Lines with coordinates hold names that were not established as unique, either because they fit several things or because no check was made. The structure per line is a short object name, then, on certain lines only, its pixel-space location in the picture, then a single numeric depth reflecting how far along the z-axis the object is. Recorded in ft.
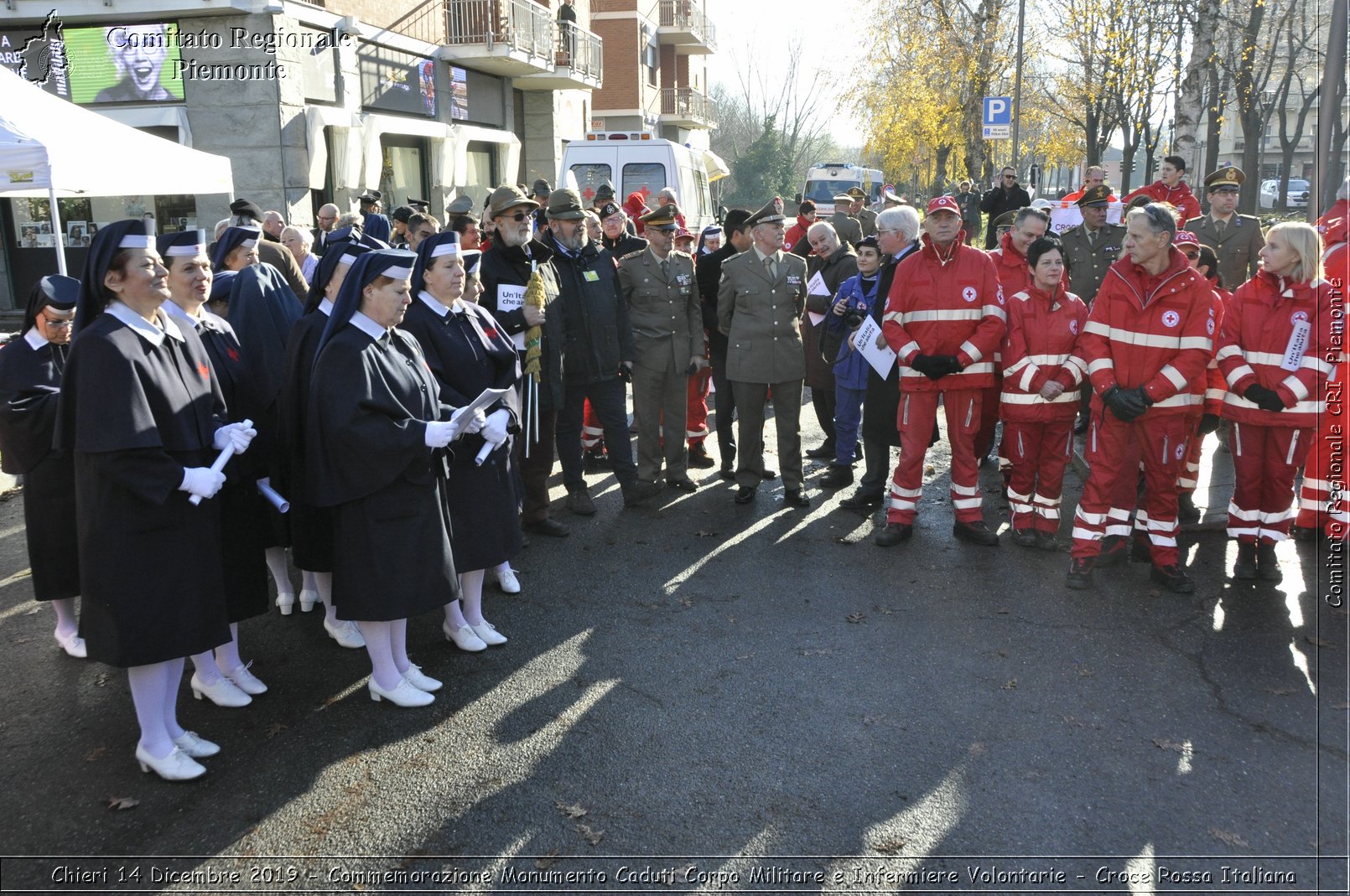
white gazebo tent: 27.81
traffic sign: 54.90
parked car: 130.30
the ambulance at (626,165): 50.21
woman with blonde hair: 18.54
